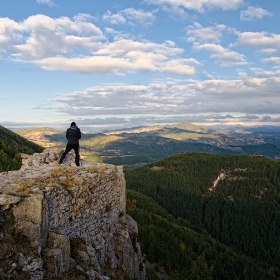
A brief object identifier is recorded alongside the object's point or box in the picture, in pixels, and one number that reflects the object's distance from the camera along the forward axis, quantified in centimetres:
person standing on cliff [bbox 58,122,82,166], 2164
